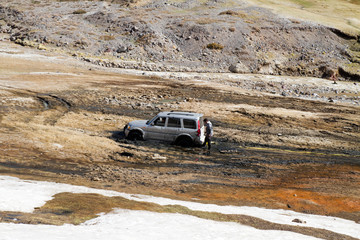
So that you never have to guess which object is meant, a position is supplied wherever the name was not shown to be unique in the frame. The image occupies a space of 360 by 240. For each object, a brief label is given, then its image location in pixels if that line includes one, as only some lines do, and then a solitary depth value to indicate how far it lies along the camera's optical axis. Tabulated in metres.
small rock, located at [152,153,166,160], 15.96
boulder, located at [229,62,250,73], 50.00
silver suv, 17.75
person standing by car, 17.84
